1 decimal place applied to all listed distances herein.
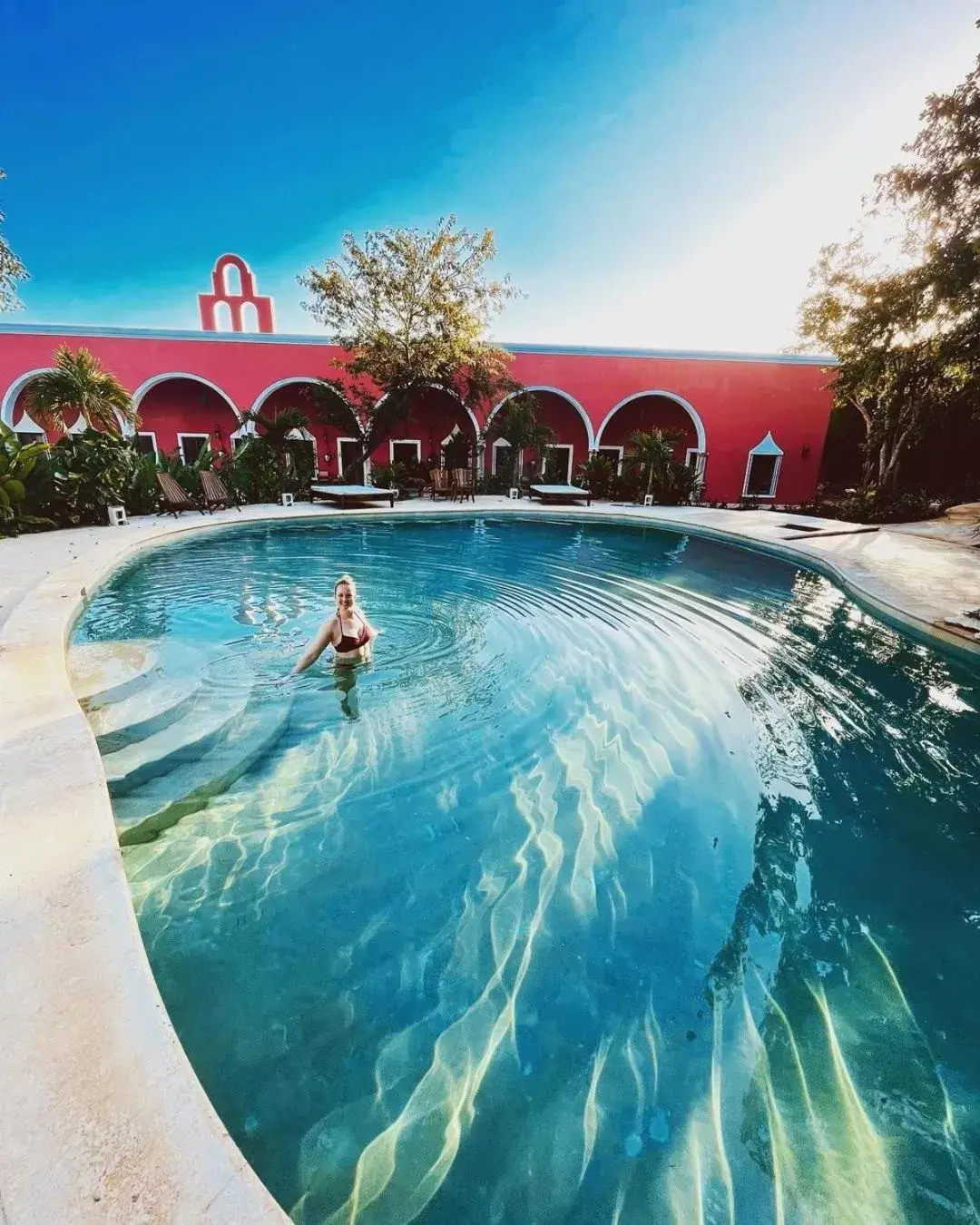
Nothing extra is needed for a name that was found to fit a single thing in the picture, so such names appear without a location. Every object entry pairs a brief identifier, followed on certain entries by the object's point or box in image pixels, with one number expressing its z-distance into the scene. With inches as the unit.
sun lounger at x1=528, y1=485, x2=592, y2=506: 642.8
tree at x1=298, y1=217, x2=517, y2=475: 602.2
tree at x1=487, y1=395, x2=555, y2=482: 668.7
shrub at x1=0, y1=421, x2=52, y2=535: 367.6
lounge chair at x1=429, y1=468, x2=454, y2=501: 681.6
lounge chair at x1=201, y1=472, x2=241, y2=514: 533.3
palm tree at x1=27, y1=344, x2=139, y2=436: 423.5
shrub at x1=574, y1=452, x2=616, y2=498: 713.6
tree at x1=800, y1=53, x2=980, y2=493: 308.2
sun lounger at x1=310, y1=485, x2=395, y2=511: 578.6
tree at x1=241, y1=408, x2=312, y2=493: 598.2
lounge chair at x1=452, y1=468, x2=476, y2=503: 674.2
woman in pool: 188.9
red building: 654.5
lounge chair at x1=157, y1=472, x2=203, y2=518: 499.8
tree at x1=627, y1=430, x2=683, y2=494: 650.8
